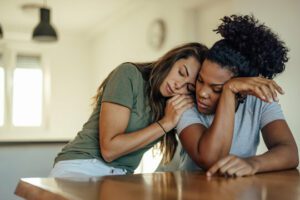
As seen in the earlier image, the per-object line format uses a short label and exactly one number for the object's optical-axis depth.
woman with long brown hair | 1.41
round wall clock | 4.58
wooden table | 0.83
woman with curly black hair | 1.38
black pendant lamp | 4.37
